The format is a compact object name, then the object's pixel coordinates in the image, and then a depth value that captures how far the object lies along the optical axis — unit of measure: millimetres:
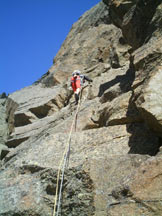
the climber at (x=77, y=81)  13109
